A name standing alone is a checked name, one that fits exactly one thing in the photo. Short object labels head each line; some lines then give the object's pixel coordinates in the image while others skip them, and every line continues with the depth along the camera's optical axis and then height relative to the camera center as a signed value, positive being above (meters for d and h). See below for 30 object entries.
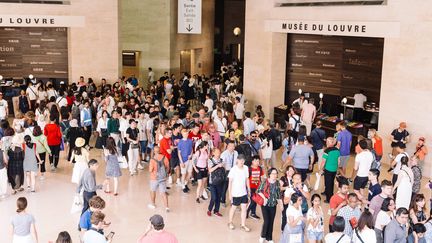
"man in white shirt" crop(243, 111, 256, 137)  14.19 -1.85
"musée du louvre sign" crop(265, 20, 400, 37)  15.42 +0.69
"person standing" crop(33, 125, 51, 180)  12.95 -2.21
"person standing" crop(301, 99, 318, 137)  16.73 -1.80
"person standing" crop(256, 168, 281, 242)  9.52 -2.34
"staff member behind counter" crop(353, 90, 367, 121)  17.64 -1.63
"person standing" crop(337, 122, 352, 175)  12.77 -1.95
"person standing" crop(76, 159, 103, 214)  10.12 -2.38
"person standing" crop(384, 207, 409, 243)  7.71 -2.32
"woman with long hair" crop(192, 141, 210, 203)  11.79 -2.31
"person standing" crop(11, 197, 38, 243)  8.37 -2.59
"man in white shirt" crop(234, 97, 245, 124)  17.89 -1.90
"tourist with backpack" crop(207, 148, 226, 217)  11.05 -2.45
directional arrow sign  20.03 +1.10
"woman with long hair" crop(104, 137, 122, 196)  11.87 -2.40
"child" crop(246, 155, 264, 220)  10.30 -2.25
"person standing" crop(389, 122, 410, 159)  14.67 -2.04
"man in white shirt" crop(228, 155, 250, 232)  10.25 -2.40
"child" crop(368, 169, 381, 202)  9.53 -2.16
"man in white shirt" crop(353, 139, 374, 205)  11.27 -2.15
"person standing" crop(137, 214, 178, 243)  7.31 -2.36
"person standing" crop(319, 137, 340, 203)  11.66 -2.27
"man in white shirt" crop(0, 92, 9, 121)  16.36 -1.88
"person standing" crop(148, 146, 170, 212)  11.14 -2.45
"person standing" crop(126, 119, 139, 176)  13.66 -2.32
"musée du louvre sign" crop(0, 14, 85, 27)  20.23 +0.81
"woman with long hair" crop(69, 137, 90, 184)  11.54 -2.27
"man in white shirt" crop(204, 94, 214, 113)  17.86 -1.71
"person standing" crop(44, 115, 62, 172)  13.90 -2.18
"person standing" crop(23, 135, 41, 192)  12.26 -2.39
